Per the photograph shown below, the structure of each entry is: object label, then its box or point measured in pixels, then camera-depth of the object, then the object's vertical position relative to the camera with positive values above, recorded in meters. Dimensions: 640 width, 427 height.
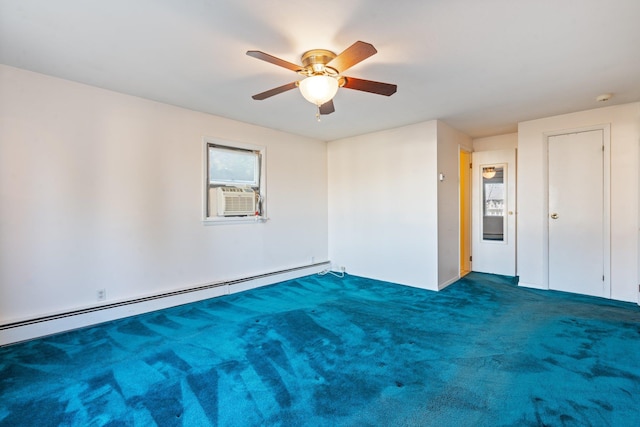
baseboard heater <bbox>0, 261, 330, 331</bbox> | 2.67 -0.98
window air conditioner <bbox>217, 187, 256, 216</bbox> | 4.03 +0.18
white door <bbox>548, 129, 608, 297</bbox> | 3.86 +0.01
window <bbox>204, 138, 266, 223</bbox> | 4.01 +0.47
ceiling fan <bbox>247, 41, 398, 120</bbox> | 2.14 +1.06
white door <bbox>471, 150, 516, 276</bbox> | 4.99 +0.03
